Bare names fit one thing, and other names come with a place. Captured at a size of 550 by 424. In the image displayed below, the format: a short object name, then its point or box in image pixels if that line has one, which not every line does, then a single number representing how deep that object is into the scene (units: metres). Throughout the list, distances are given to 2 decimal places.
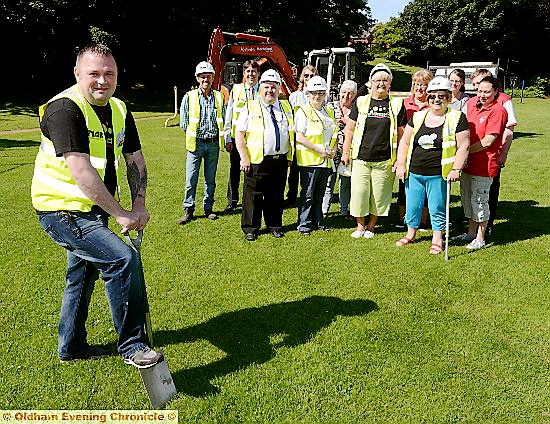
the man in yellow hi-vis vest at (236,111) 7.31
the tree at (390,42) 48.66
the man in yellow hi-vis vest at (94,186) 2.98
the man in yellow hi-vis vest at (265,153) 6.39
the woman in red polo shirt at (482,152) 6.00
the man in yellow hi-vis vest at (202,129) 7.13
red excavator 14.48
